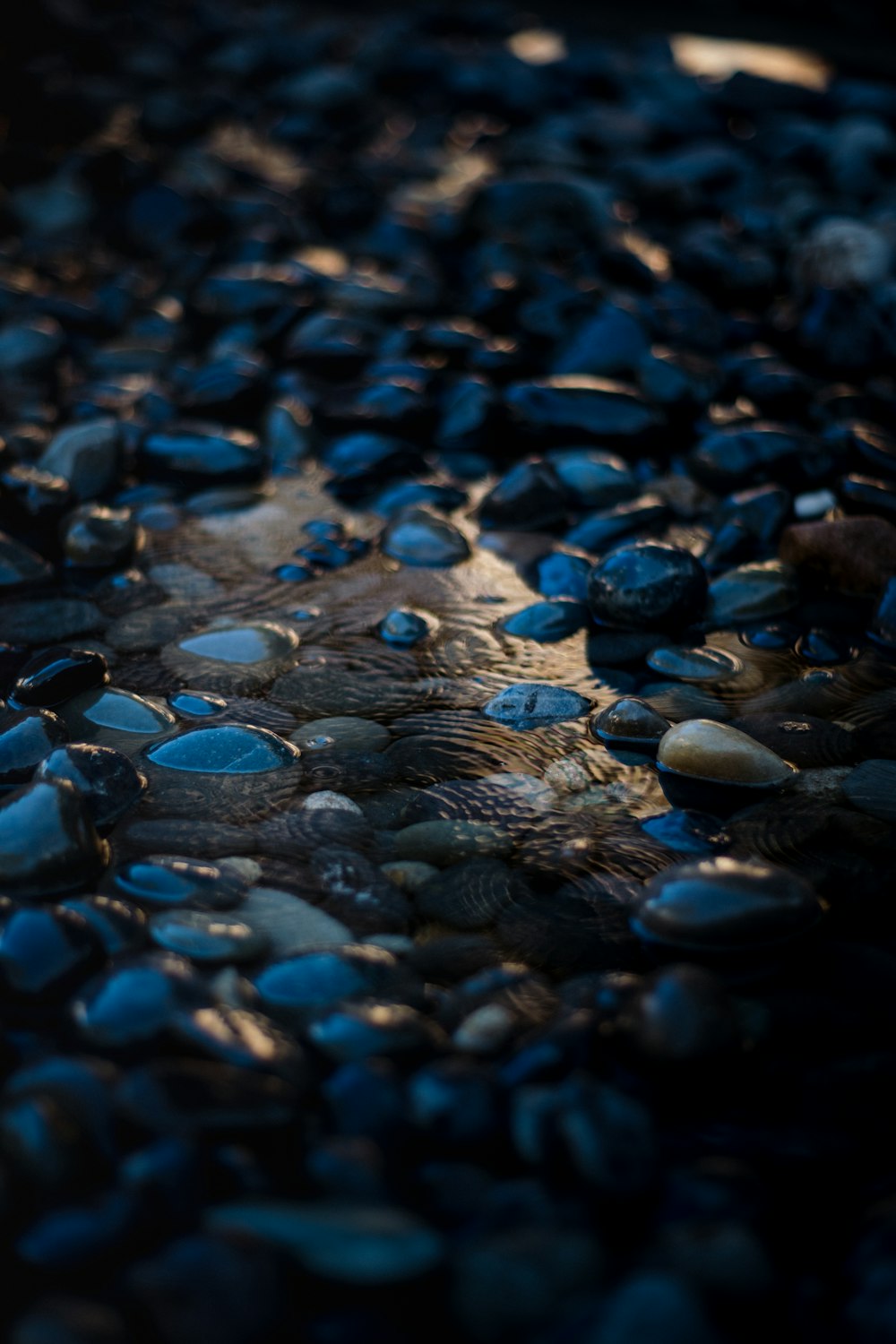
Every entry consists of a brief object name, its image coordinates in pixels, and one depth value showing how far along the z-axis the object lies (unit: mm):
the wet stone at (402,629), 1373
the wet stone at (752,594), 1383
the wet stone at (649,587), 1366
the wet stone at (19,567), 1390
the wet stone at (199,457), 1476
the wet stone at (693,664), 1348
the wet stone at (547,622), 1374
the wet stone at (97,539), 1411
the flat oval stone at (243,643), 1358
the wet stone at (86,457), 1451
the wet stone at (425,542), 1426
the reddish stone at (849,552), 1392
